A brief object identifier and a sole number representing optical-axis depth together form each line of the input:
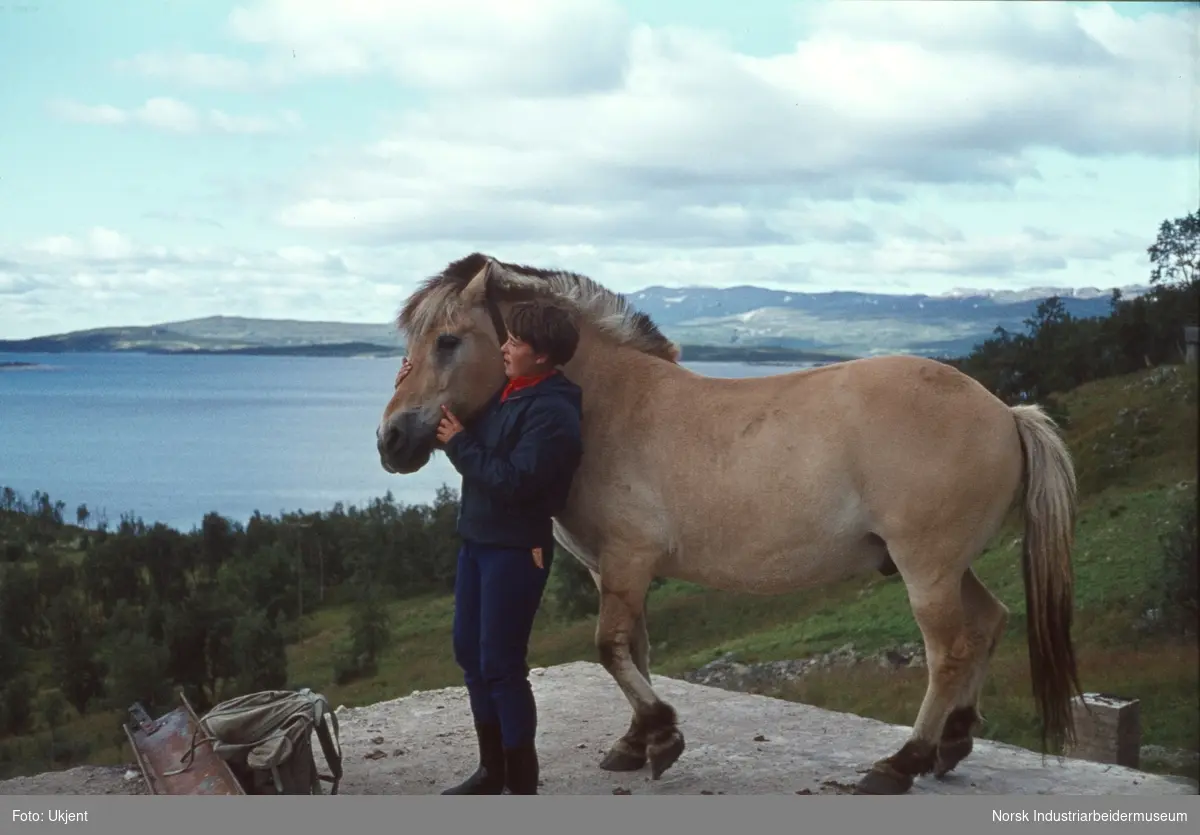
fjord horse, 4.18
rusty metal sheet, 4.36
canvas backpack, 4.36
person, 3.95
